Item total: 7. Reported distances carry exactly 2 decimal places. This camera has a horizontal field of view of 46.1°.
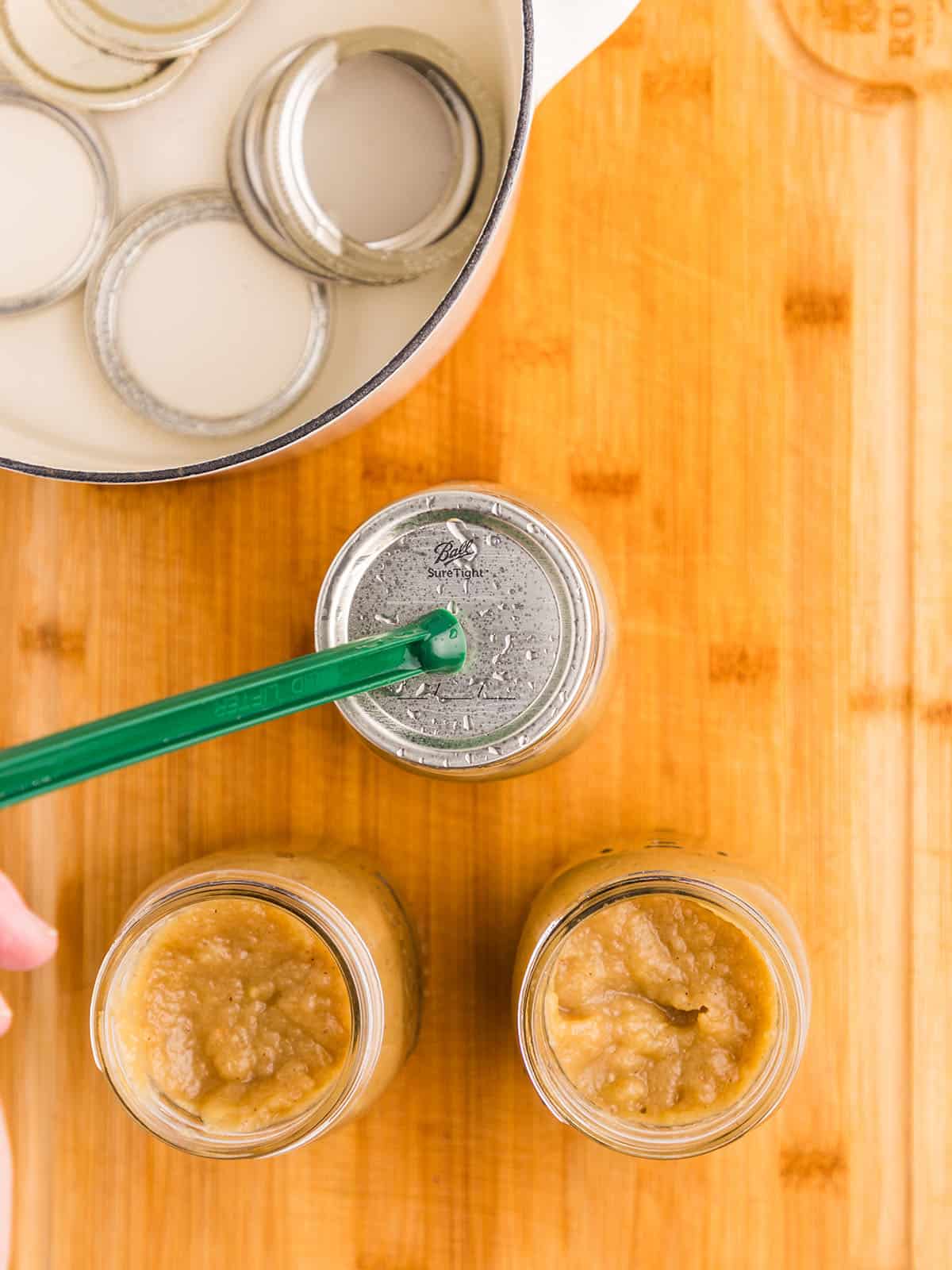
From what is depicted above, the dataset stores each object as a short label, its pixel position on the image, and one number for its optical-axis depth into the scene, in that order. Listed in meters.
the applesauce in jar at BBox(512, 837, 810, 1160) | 0.61
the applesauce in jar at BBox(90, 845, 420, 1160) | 0.62
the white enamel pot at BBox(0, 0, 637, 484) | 0.66
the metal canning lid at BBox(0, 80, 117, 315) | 0.66
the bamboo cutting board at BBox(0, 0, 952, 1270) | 0.70
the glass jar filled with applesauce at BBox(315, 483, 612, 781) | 0.63
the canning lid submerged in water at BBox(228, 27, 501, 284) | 0.65
